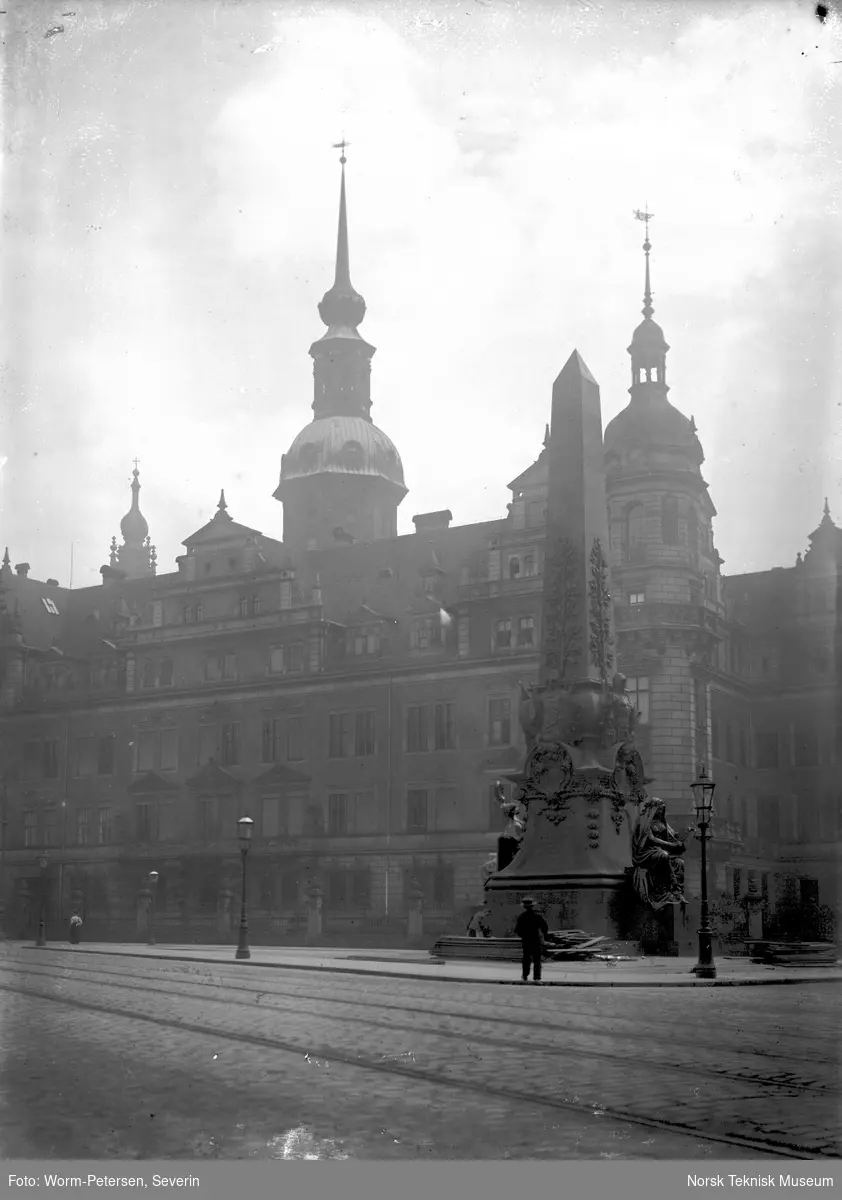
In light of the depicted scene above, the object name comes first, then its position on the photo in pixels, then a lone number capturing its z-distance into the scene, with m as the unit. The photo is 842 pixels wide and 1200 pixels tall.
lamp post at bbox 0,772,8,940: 66.06
